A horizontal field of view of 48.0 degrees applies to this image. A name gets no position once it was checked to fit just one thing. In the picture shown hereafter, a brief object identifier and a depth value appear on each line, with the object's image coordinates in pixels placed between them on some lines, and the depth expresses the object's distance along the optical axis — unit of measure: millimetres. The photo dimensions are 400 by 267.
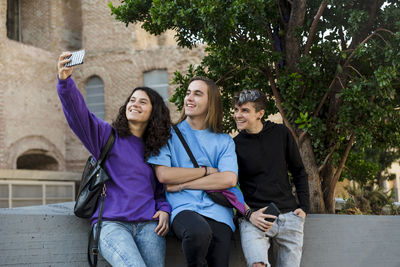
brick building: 18031
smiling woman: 2781
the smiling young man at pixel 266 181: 3307
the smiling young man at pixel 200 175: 2797
